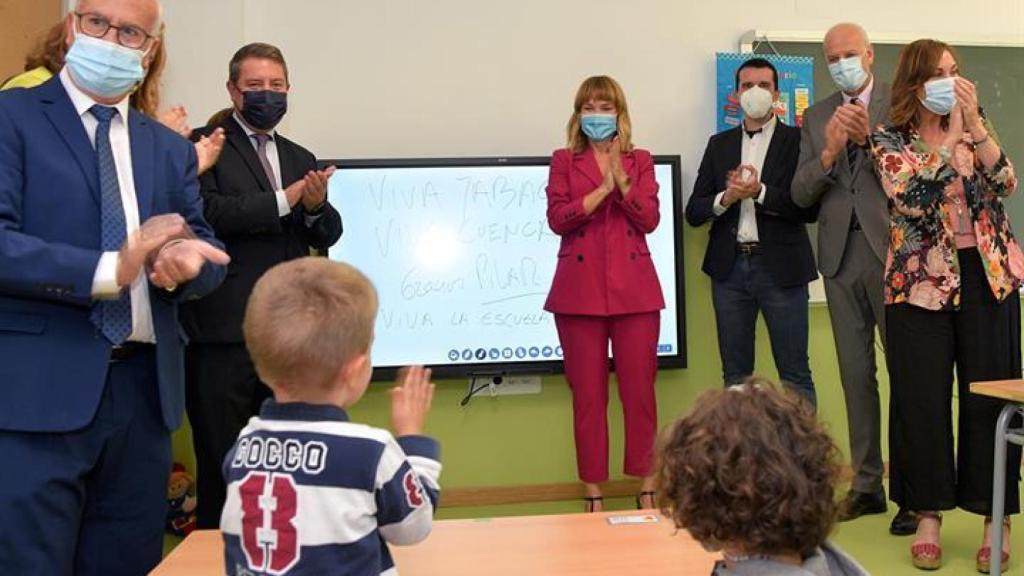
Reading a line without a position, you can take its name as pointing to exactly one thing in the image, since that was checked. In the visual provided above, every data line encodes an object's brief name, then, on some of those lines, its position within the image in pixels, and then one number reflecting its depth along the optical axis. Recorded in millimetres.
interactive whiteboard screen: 3799
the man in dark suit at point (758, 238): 3551
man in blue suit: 1569
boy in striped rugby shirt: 1164
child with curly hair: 1034
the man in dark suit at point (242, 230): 2621
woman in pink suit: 3270
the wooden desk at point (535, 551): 1378
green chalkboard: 4289
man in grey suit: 3225
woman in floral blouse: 2771
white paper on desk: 1602
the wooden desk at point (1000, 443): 2361
